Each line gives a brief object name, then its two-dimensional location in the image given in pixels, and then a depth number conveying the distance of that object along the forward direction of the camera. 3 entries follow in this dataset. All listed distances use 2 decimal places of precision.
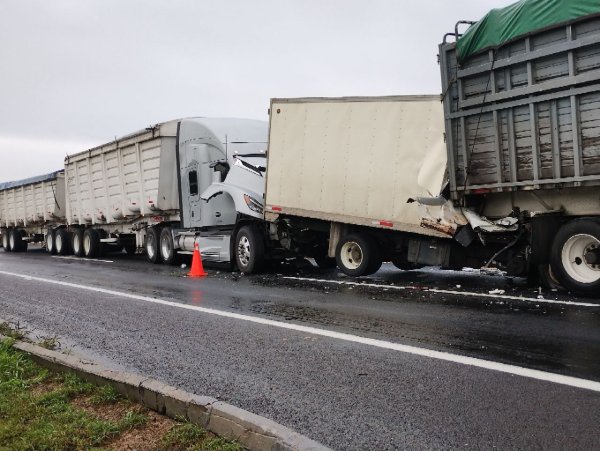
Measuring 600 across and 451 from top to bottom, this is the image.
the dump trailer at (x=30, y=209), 23.95
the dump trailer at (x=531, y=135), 7.85
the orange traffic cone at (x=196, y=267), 13.21
